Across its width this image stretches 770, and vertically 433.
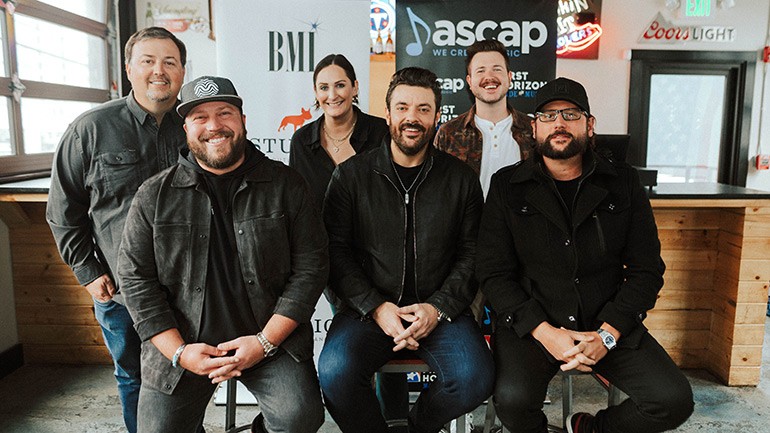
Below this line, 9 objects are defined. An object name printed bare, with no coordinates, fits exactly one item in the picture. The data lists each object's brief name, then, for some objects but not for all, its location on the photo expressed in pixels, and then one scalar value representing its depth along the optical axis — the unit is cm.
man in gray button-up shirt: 196
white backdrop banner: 266
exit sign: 538
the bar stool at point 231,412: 200
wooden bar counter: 294
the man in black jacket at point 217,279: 171
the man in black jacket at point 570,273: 185
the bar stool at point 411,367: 190
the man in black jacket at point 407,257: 187
